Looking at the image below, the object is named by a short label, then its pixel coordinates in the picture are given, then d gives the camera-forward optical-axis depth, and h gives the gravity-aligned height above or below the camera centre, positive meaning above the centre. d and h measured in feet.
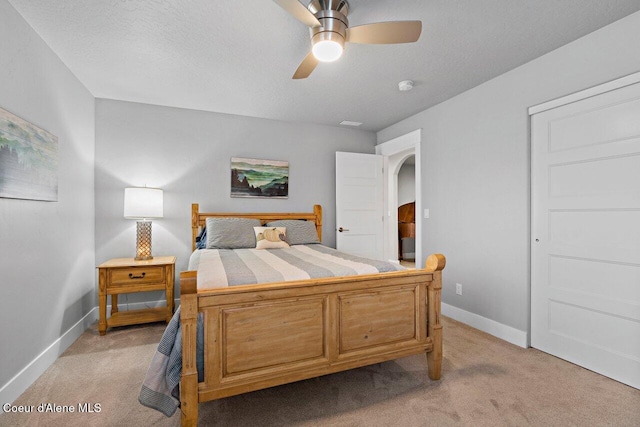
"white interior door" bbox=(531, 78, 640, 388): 6.49 -0.52
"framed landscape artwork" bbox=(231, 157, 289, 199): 12.61 +1.51
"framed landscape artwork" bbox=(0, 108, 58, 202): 5.87 +1.17
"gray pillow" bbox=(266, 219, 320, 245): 11.71 -0.73
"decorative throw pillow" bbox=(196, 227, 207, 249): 11.13 -1.02
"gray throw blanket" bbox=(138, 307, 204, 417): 4.73 -2.59
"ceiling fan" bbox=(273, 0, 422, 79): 5.47 +3.45
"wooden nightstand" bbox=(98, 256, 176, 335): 9.22 -2.24
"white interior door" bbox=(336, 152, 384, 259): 13.91 +0.41
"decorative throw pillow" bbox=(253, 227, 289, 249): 10.69 -0.91
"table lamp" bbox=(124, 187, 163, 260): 10.00 +0.14
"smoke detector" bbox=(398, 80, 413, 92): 9.50 +4.13
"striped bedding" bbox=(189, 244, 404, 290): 5.63 -1.24
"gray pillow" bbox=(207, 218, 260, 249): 10.53 -0.76
